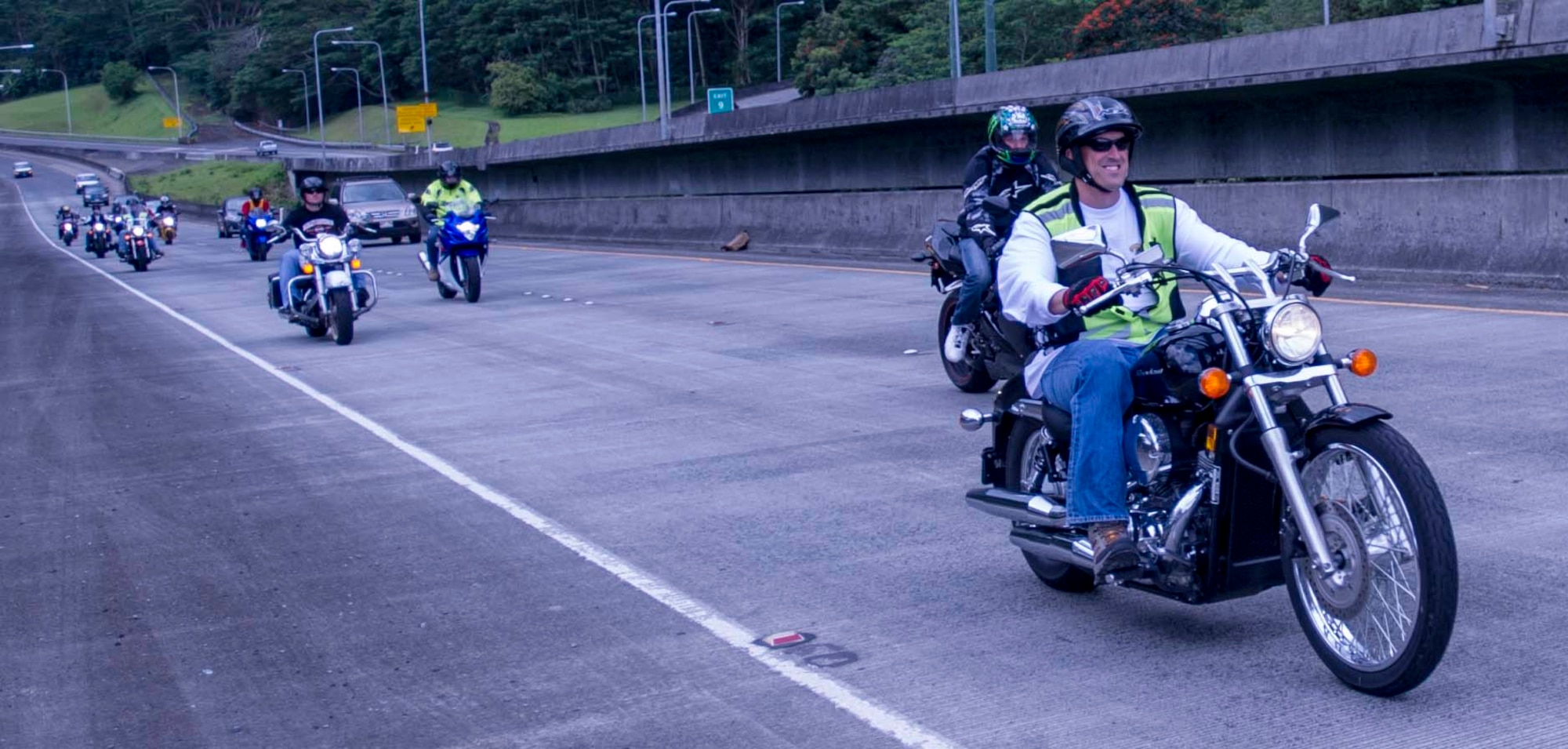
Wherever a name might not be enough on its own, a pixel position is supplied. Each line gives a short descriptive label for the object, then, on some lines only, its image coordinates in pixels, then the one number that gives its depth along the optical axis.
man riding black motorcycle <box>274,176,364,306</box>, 17.92
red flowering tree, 48.22
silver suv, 43.66
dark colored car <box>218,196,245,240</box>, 55.38
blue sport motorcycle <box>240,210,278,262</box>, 35.72
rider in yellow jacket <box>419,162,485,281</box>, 22.25
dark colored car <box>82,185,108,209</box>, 53.98
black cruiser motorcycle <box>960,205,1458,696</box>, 4.76
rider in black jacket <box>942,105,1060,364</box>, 10.79
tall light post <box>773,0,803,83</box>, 94.12
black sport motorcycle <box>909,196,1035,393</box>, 10.59
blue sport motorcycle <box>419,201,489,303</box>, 22.02
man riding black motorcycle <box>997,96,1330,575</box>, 5.53
